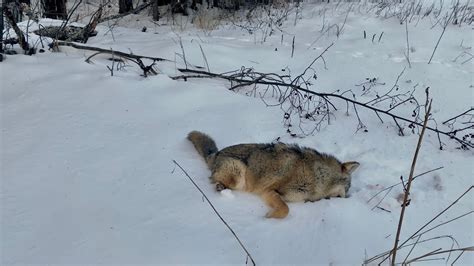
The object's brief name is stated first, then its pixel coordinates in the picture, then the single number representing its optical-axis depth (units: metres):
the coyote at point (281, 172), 3.14
